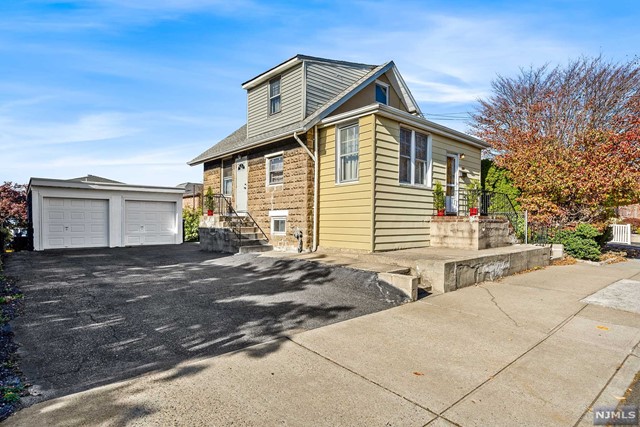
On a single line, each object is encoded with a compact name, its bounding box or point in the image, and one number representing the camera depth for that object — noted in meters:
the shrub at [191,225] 17.31
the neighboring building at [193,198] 21.58
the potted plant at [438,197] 10.41
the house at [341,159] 8.81
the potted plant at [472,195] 10.91
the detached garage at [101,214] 13.44
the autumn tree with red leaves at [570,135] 11.70
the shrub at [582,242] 11.13
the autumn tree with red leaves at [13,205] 15.06
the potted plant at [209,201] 13.42
